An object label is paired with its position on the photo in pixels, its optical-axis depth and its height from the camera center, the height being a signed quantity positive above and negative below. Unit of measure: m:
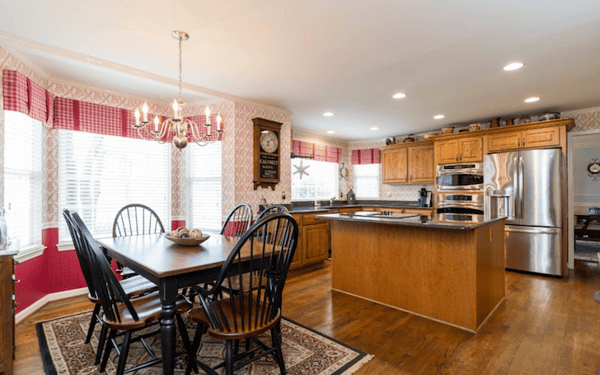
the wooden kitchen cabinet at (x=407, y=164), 5.84 +0.47
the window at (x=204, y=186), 4.13 +0.02
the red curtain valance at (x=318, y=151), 6.05 +0.77
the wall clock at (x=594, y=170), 7.20 +0.41
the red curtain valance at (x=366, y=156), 6.82 +0.72
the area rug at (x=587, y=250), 5.24 -1.26
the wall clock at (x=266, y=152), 4.23 +0.51
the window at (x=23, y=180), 2.71 +0.08
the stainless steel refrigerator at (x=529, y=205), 4.13 -0.26
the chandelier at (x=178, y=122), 2.20 +0.50
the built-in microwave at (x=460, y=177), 4.85 +0.17
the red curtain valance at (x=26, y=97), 2.56 +0.85
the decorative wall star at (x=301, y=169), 6.11 +0.37
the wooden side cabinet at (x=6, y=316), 1.85 -0.80
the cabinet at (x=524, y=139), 4.23 +0.70
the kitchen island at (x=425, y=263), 2.54 -0.73
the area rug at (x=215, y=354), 1.96 -1.18
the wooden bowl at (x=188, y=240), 2.20 -0.39
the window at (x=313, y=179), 6.11 +0.17
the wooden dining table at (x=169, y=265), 1.58 -0.44
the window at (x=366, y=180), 6.96 +0.17
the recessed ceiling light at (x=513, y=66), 2.93 +1.19
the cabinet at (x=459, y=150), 4.88 +0.62
